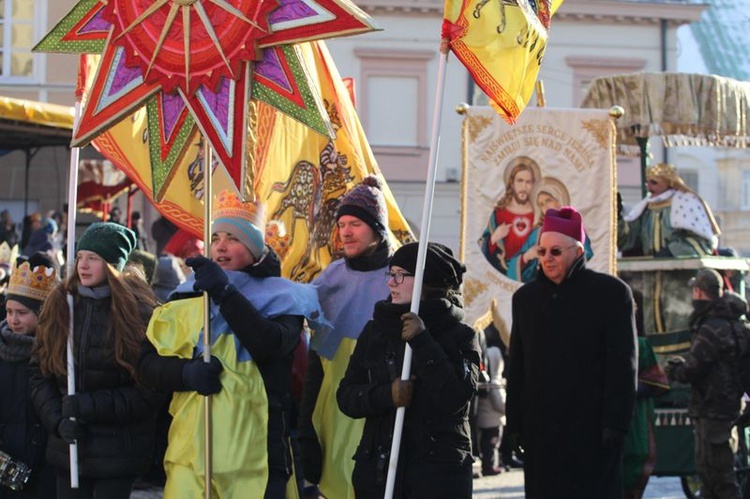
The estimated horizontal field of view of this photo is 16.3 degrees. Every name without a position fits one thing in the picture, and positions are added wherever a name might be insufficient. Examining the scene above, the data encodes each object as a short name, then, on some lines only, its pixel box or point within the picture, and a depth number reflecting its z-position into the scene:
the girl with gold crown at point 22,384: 12.34
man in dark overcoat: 11.86
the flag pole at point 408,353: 10.47
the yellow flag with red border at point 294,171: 16.51
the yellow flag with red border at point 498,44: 11.48
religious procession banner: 18.96
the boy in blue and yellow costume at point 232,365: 10.57
